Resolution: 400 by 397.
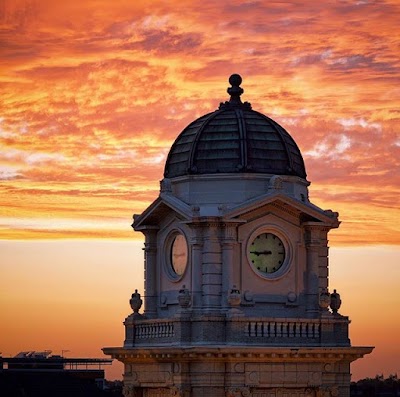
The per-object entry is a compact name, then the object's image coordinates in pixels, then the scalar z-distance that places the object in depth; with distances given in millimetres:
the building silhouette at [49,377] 121000
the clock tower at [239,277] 65375
